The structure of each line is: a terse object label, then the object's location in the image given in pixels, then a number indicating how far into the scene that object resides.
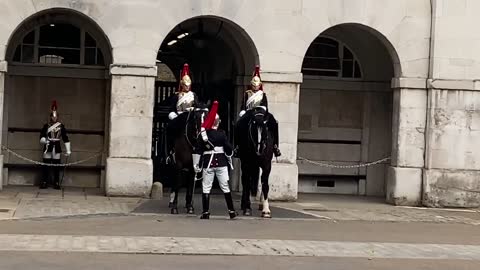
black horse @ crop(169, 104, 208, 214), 14.30
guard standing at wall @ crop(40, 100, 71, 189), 18.48
